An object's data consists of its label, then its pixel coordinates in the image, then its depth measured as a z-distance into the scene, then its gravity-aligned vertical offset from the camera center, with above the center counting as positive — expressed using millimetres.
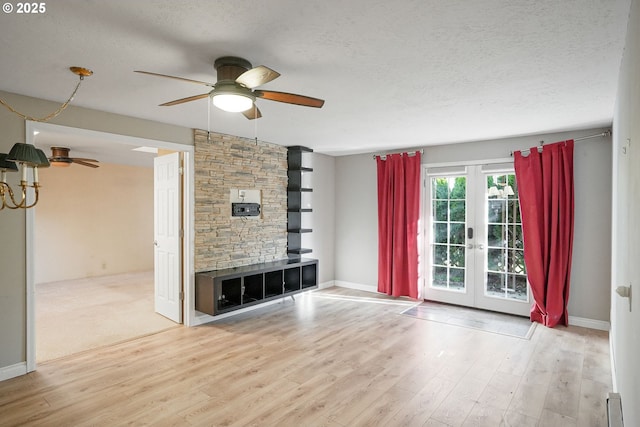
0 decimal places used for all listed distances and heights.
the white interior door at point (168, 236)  4535 -346
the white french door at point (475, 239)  4953 -439
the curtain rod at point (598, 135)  4216 +871
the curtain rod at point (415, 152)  5645 +909
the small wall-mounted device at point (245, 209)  4957 +5
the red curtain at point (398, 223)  5699 -223
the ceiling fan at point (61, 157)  5703 +834
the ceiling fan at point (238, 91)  2309 +781
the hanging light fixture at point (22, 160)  1847 +260
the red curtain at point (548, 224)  4453 -188
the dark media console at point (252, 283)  4355 -1011
